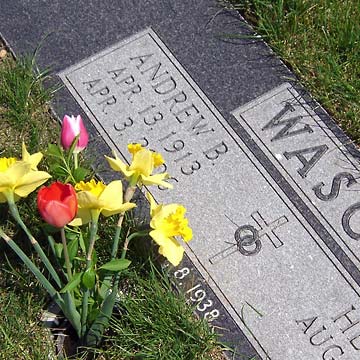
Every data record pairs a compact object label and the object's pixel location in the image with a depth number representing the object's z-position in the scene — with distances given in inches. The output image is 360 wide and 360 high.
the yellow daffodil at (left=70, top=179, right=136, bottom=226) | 47.9
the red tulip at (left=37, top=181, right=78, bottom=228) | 45.9
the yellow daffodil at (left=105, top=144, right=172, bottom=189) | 50.3
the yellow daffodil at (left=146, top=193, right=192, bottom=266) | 51.9
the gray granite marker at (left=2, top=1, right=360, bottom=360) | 56.5
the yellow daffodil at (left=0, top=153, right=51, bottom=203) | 47.4
